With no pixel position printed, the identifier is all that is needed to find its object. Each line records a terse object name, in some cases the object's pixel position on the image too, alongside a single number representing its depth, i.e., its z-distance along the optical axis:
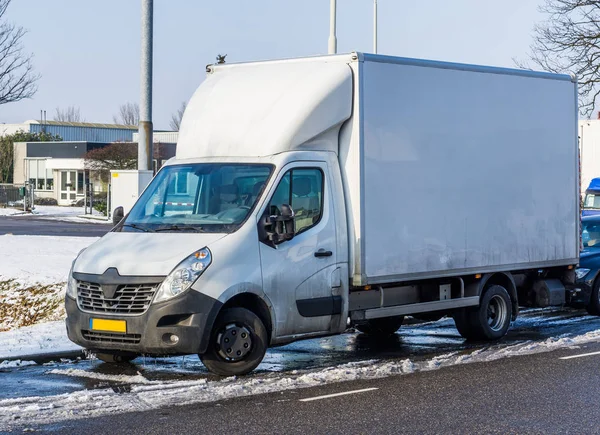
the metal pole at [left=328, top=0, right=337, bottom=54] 25.00
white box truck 9.96
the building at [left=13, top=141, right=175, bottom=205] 70.06
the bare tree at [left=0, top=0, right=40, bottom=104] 25.67
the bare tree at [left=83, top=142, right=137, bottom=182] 59.84
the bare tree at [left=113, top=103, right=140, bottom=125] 124.60
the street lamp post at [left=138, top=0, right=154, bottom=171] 15.62
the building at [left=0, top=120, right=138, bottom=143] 99.50
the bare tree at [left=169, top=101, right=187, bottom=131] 113.19
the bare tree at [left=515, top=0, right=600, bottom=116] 35.16
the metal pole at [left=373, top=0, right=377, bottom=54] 40.23
